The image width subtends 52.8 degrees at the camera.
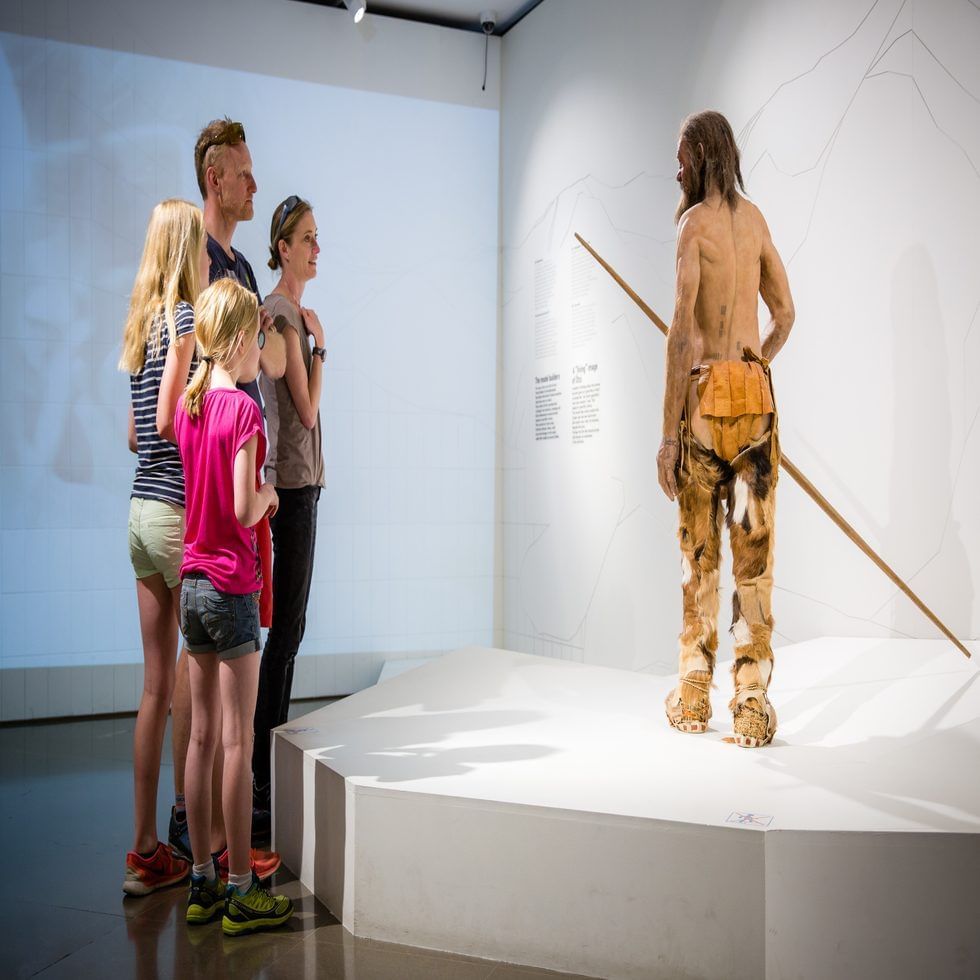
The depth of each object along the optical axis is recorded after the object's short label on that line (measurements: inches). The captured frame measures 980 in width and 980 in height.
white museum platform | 77.3
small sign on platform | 80.5
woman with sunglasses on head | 125.3
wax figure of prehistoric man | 107.8
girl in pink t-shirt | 92.6
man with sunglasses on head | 122.0
